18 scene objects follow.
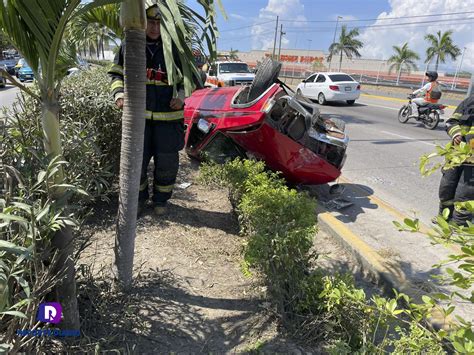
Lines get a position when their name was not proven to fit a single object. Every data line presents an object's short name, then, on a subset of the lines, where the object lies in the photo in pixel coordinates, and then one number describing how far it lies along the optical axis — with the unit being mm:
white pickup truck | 19188
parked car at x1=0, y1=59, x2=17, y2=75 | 24216
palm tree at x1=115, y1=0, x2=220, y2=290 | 1834
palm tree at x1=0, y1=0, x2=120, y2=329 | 1619
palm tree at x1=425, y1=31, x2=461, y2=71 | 38594
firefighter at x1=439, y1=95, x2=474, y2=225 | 4383
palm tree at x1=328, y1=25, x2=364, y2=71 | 49875
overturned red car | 4625
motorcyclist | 11636
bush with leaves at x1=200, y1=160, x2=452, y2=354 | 1974
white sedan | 18094
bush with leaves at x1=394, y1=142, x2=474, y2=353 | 1177
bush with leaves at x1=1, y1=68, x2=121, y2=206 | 1863
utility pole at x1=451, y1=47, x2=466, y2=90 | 31433
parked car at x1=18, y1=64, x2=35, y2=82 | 17981
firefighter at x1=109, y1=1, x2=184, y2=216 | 3520
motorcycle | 11914
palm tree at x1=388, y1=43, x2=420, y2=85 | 41497
